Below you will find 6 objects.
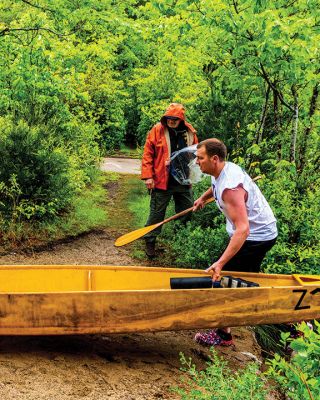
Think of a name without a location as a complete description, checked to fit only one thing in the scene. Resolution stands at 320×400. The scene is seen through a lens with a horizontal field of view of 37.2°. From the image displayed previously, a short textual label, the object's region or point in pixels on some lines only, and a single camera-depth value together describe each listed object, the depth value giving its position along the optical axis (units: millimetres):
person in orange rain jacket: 6816
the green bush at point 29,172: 7590
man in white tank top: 4172
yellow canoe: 4109
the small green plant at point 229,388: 2820
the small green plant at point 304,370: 2314
